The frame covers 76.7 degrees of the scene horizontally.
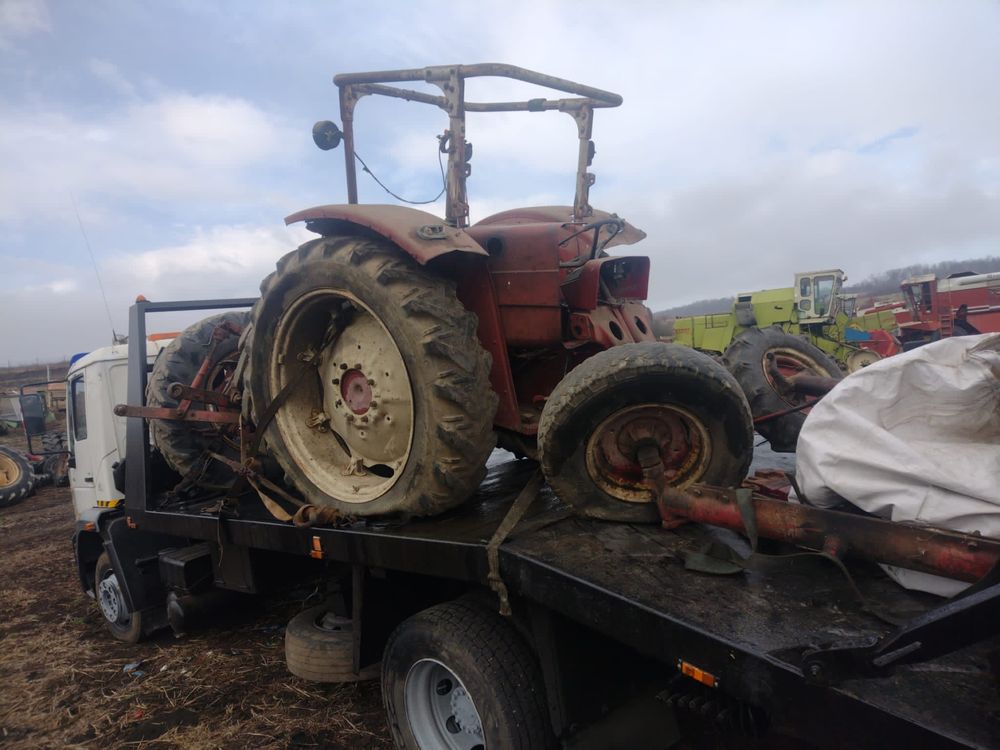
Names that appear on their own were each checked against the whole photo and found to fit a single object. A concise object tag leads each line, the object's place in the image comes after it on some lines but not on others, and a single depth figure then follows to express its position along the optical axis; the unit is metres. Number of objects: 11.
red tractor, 2.50
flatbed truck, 1.48
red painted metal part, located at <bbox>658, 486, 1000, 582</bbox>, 1.62
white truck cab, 5.46
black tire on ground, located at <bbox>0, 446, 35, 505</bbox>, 11.58
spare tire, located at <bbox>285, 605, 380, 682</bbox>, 3.50
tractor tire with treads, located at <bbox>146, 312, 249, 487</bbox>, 4.52
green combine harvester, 16.22
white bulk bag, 1.79
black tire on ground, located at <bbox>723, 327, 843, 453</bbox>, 3.75
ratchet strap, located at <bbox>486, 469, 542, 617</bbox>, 2.42
